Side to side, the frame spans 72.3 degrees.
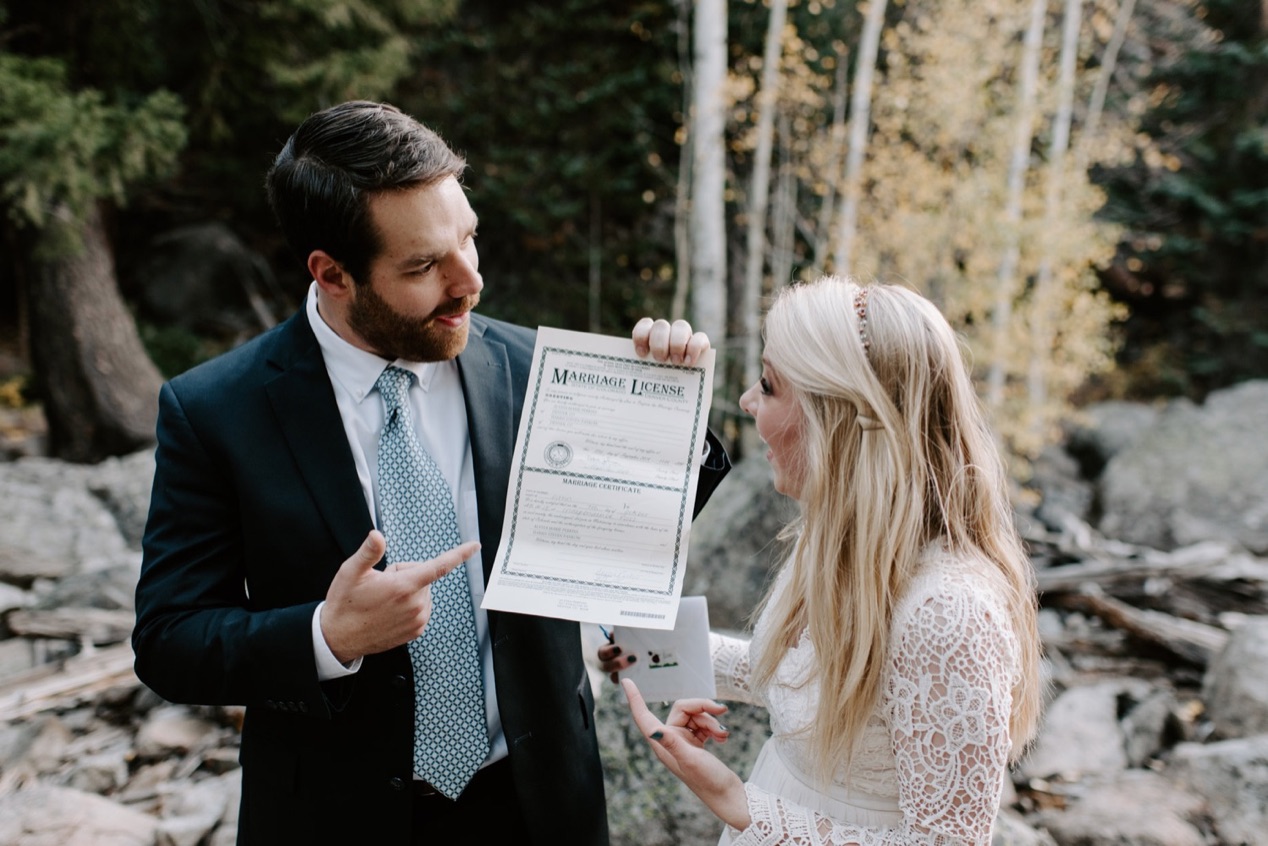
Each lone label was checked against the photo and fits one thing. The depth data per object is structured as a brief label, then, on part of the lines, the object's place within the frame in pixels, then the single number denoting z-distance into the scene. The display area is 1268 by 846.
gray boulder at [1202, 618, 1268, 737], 4.62
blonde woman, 1.56
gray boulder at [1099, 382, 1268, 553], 8.61
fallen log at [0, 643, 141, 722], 4.20
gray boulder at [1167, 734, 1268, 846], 3.80
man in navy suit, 1.84
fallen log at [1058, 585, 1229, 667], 5.70
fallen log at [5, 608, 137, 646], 4.84
